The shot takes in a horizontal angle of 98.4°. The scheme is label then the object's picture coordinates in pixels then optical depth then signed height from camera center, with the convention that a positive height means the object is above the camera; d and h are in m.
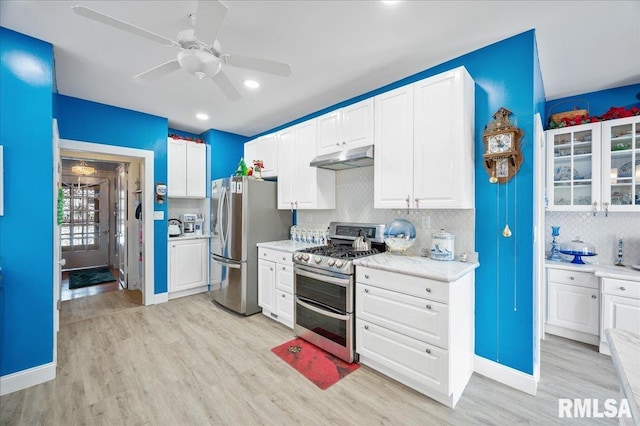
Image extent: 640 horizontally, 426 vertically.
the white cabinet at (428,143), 2.21 +0.59
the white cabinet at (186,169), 4.40 +0.71
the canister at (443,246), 2.42 -0.31
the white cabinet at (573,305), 2.80 -0.99
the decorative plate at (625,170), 2.80 +0.42
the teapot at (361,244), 3.00 -0.36
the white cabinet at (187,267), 4.29 -0.89
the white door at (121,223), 5.37 -0.24
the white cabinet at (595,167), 2.77 +0.48
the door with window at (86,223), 6.37 -0.28
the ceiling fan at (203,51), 1.45 +1.04
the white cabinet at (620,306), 2.50 -0.88
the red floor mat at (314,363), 2.32 -1.39
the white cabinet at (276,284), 3.20 -0.90
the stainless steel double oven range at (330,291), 2.51 -0.79
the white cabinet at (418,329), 1.95 -0.92
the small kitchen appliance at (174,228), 4.46 -0.27
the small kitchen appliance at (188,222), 4.75 -0.19
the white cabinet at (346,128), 2.82 +0.91
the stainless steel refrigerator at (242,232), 3.63 -0.28
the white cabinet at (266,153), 3.98 +0.89
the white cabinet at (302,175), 3.43 +0.47
